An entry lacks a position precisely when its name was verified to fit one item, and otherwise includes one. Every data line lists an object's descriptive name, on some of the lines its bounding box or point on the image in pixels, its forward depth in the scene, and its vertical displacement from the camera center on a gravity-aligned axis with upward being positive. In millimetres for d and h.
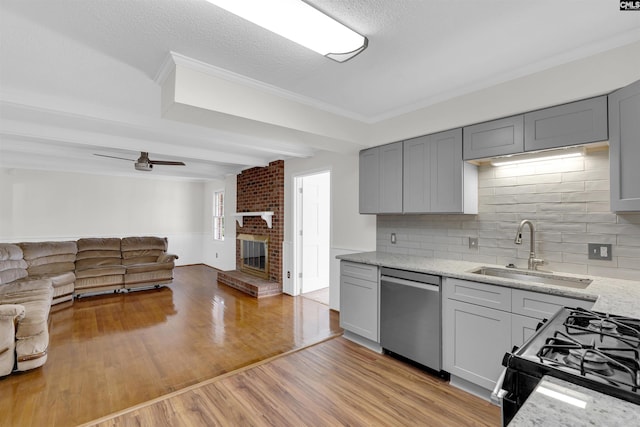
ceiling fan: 4824 +890
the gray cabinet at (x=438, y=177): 2758 +412
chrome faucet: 2471 -205
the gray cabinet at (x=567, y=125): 2029 +688
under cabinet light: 2279 +520
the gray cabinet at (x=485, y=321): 1982 -759
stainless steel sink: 2184 -470
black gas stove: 807 -440
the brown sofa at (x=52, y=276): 2639 -933
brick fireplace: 5422 -133
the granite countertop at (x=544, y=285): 1527 -437
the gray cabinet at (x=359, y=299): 3016 -864
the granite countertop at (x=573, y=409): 652 -450
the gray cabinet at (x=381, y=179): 3258 +452
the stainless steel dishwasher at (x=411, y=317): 2504 -890
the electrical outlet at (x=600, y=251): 2172 -240
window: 7938 +68
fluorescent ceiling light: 1599 +1147
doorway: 5227 -317
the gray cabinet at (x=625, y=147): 1800 +453
